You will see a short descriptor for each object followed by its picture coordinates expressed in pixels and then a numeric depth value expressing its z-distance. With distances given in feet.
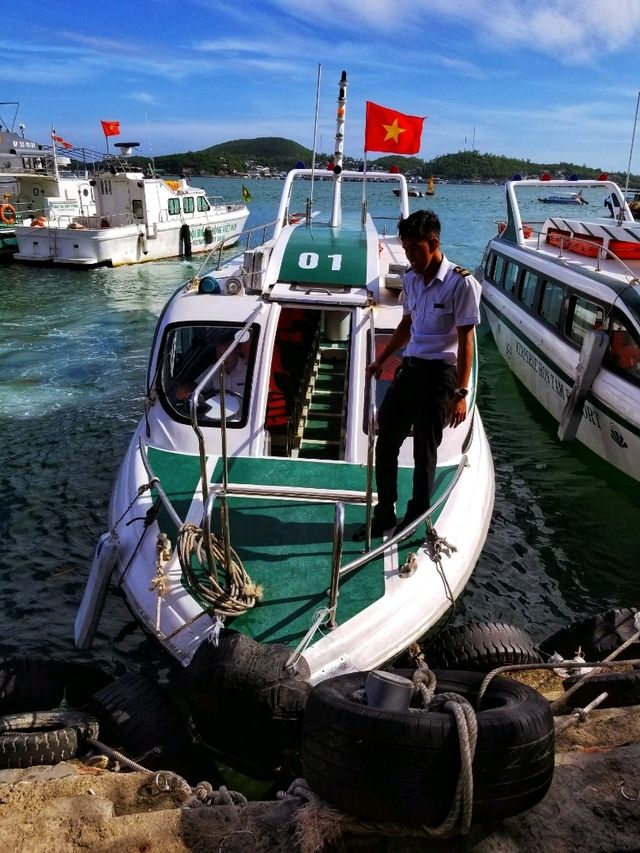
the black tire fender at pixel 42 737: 12.22
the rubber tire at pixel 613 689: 13.97
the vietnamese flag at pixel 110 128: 109.81
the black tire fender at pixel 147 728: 12.64
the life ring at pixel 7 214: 97.60
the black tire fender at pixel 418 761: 8.38
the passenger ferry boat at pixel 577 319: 29.22
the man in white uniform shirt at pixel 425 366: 14.76
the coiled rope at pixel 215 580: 13.47
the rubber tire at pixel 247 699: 11.43
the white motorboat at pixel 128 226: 88.69
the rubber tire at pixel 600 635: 16.52
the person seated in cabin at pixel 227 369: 21.68
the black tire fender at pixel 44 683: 14.19
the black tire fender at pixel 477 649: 14.98
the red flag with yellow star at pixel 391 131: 32.73
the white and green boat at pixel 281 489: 13.58
